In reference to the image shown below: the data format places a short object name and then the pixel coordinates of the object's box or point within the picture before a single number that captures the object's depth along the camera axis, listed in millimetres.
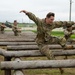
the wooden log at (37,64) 6410
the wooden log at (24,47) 9457
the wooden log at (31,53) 7910
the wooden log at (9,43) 10816
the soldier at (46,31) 8227
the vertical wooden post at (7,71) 7891
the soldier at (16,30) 22758
